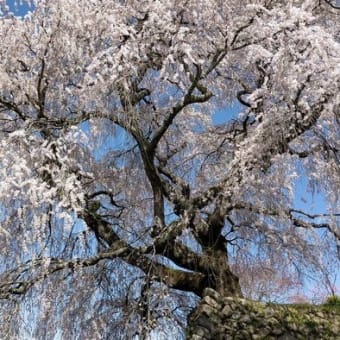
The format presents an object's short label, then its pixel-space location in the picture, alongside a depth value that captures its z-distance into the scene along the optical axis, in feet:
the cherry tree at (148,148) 20.10
